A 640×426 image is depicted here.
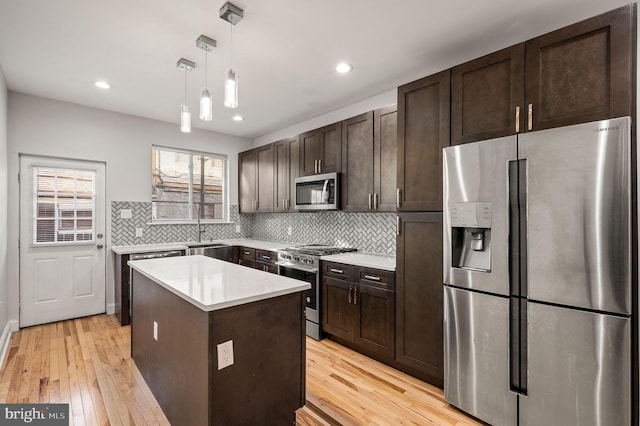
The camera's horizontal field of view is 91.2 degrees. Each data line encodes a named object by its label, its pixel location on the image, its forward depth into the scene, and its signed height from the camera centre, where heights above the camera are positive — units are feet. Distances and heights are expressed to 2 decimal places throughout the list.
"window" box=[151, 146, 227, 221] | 15.53 +1.49
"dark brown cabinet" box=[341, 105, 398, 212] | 10.09 +1.79
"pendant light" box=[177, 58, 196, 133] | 7.46 +4.33
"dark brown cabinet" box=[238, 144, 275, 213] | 15.64 +1.80
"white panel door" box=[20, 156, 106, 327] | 12.05 -1.06
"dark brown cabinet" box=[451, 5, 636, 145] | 5.38 +2.60
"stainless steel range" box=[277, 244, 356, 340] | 11.16 -2.11
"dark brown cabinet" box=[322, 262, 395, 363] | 9.14 -2.99
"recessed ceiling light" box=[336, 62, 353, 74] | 9.41 +4.48
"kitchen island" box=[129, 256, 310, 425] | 5.13 -2.43
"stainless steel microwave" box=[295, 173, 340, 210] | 11.76 +0.86
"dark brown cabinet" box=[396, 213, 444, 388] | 7.84 -2.19
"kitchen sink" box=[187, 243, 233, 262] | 14.76 -1.78
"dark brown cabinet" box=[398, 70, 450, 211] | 7.79 +1.93
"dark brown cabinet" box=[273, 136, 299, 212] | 14.15 +1.92
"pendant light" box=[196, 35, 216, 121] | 6.71 +4.33
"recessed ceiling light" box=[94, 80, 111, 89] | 10.72 +4.48
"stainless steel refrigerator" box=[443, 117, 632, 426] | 5.25 -1.21
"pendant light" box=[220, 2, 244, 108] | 6.16 +2.73
